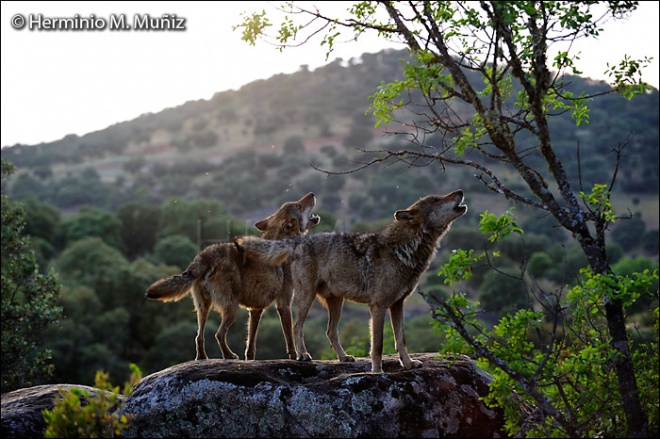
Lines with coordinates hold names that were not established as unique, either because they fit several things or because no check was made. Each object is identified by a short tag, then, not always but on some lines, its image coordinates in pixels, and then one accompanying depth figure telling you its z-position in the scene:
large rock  8.97
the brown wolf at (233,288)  10.84
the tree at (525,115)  8.34
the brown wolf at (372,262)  9.98
